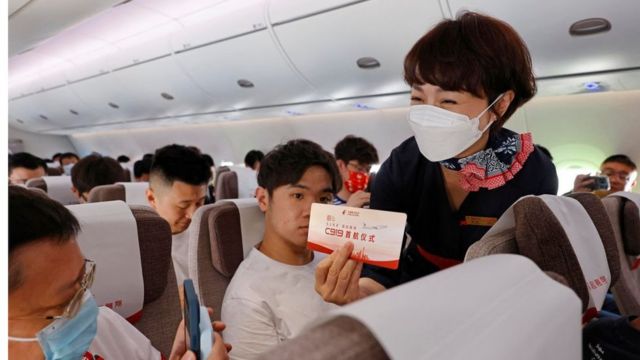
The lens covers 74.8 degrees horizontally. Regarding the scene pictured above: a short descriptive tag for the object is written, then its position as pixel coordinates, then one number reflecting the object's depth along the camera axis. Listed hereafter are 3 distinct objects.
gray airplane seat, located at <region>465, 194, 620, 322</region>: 0.96
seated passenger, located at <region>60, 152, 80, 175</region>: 9.74
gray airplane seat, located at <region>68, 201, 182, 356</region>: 1.54
